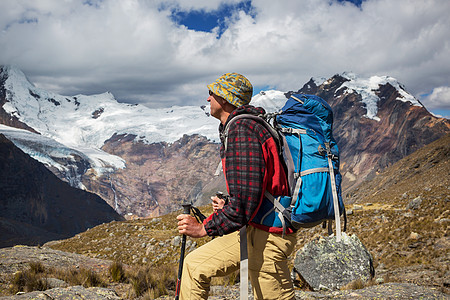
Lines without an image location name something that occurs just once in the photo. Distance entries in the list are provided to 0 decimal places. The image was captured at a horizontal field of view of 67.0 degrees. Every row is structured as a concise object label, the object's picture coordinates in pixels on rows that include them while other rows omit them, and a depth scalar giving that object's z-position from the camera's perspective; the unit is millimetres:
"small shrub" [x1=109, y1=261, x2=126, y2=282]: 7716
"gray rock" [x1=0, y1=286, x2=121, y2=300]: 5127
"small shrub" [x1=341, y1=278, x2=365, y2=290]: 7523
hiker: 2914
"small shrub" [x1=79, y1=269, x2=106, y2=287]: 7039
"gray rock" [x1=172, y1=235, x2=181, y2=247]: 20720
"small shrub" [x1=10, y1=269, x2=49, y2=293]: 6457
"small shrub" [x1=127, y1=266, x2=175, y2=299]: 6338
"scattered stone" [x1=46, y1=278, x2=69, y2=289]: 6789
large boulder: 8648
